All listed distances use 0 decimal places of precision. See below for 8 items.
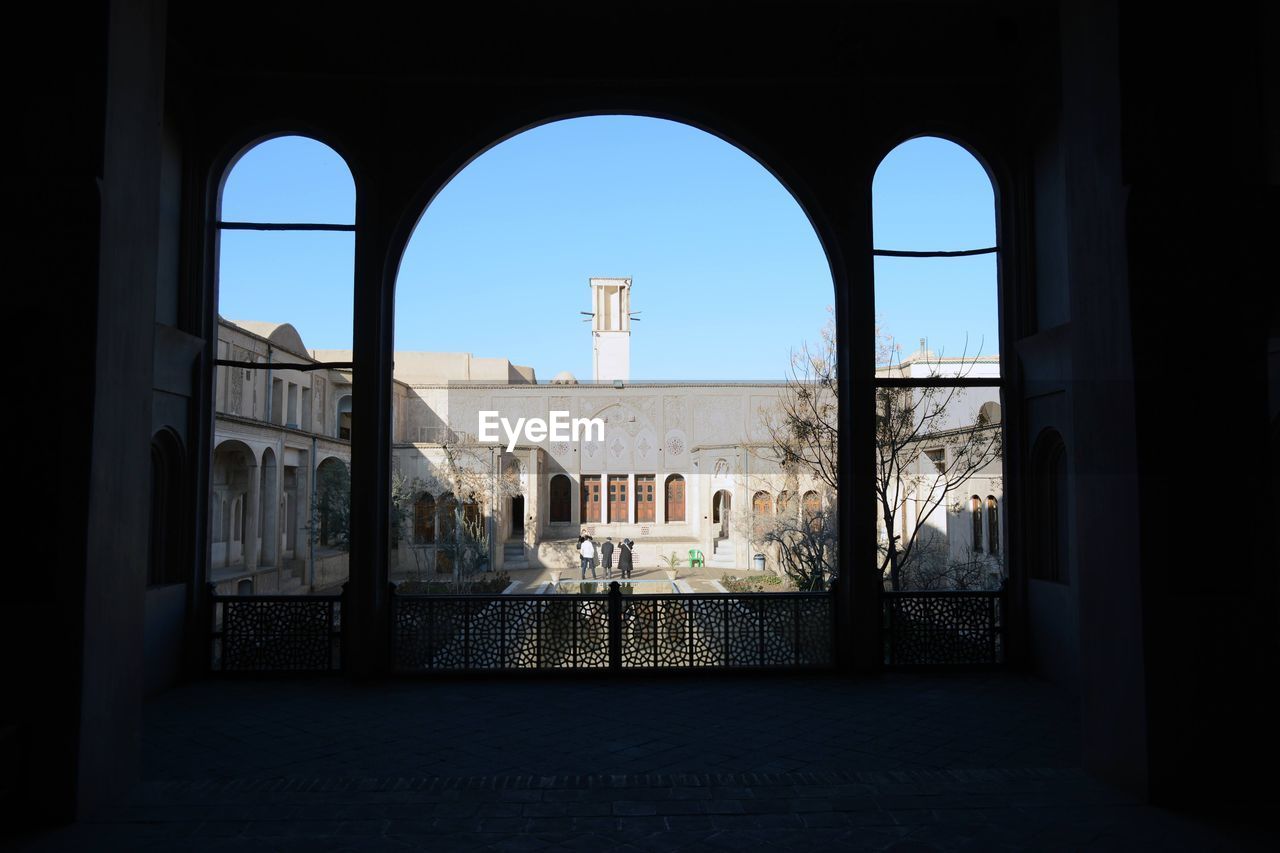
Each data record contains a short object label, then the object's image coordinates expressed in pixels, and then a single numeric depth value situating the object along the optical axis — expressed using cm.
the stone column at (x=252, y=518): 1895
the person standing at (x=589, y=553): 2488
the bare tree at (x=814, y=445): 1444
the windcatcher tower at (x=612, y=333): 3694
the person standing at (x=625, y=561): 2302
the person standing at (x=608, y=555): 2411
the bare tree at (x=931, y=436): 1098
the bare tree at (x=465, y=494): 2467
